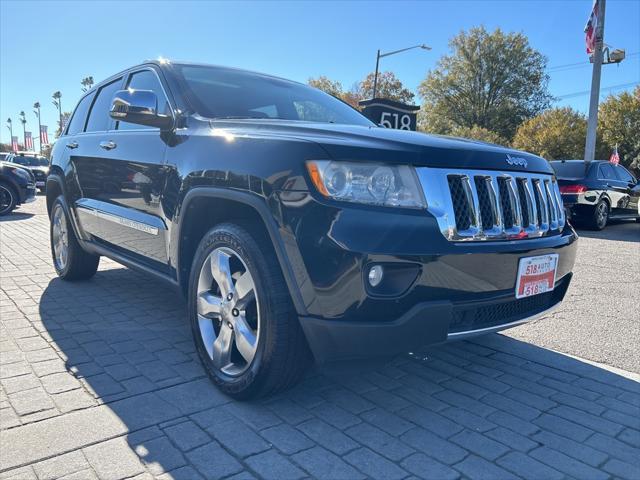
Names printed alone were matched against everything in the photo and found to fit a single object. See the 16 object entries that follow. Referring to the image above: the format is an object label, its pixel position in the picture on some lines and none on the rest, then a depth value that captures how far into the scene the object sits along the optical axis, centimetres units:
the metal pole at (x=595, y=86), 1568
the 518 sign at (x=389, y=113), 698
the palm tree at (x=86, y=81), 7344
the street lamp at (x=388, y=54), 2006
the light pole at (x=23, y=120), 10231
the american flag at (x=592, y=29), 1567
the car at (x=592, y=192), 1081
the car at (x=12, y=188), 1218
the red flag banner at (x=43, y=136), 6662
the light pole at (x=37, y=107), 9031
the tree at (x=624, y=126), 3334
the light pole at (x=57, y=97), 8416
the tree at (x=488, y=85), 4328
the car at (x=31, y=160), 2063
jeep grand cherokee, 213
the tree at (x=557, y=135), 3519
